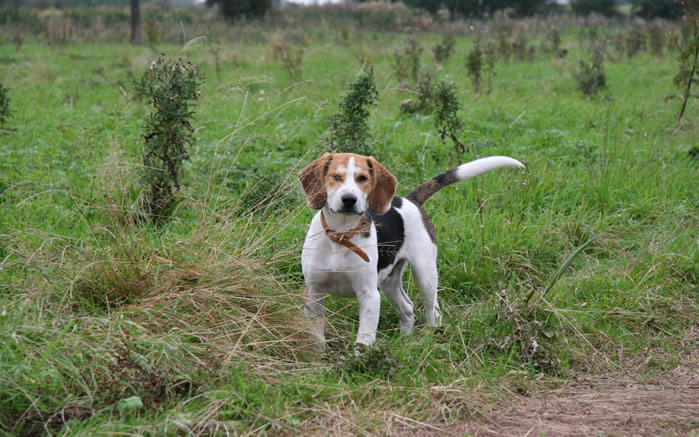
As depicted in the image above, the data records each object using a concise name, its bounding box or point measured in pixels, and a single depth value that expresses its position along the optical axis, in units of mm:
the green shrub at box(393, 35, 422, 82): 10812
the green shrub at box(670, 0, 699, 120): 7854
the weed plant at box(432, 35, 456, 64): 14638
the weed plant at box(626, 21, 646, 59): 16000
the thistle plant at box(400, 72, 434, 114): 8477
